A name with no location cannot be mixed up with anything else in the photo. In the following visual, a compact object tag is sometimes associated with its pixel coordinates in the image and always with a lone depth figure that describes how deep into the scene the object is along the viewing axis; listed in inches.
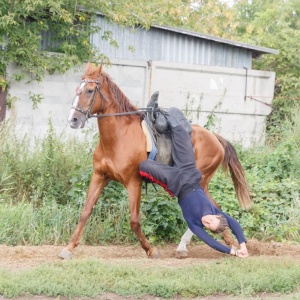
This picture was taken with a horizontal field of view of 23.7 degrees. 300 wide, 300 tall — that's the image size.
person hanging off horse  323.3
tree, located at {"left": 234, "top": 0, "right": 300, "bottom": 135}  722.7
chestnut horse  345.1
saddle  360.4
